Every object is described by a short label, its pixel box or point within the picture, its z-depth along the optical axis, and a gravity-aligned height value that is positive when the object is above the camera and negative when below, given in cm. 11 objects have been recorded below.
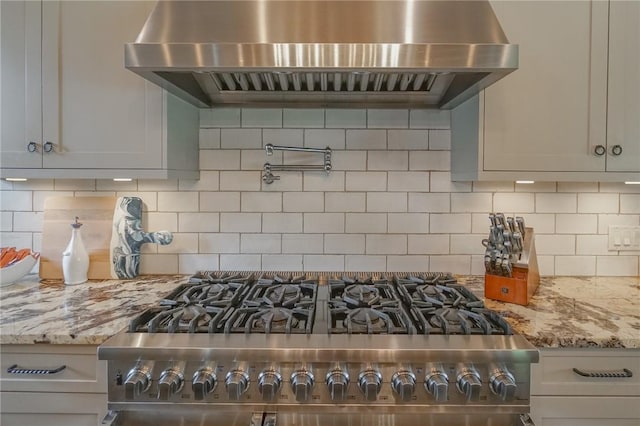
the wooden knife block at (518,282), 140 -27
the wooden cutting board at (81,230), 175 -12
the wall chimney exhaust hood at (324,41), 119 +52
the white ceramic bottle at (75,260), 165 -24
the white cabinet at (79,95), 149 +41
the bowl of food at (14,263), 160 -26
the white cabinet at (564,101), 147 +41
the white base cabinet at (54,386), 116 -55
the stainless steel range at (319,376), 105 -46
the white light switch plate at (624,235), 179 -12
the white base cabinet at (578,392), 114 -54
